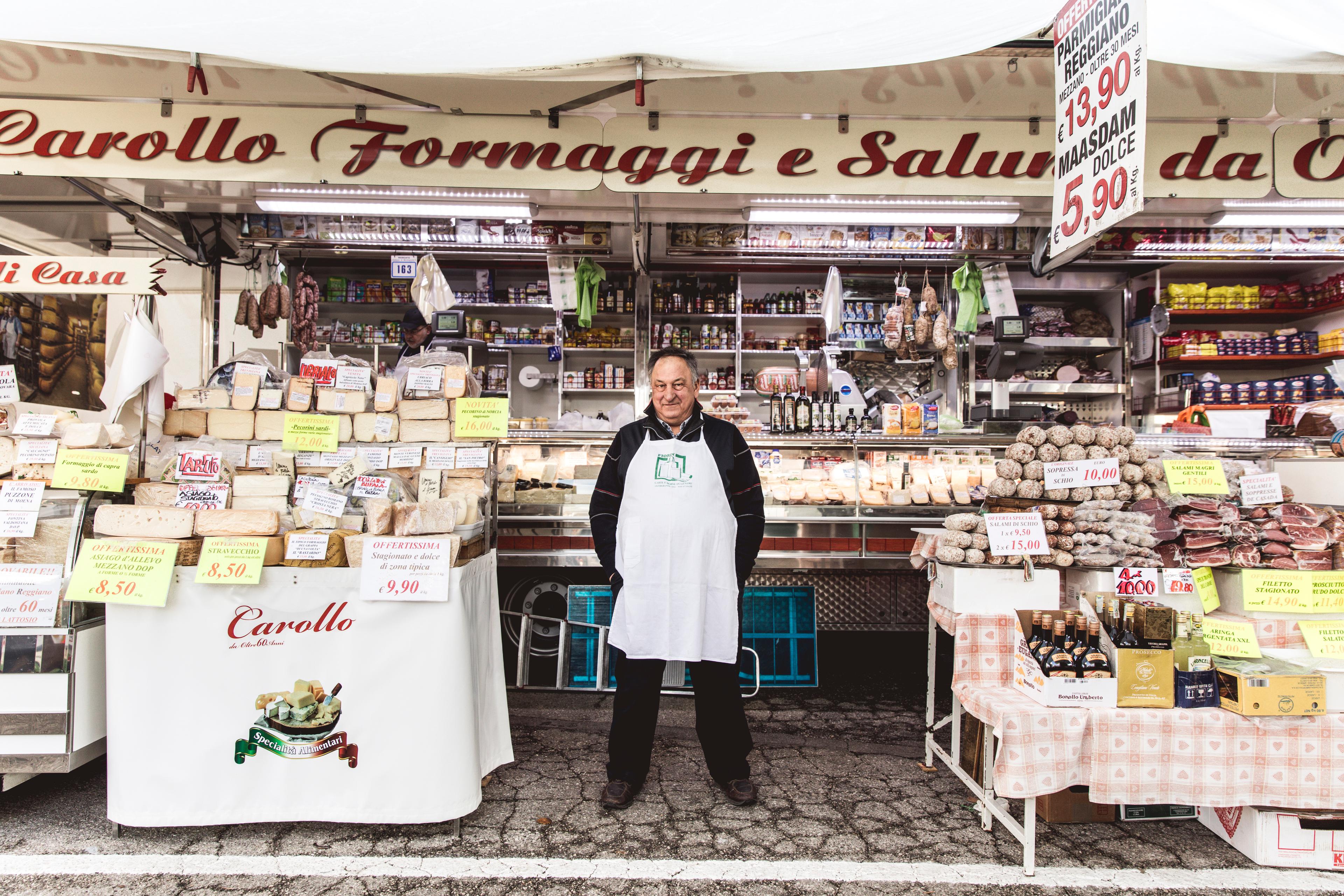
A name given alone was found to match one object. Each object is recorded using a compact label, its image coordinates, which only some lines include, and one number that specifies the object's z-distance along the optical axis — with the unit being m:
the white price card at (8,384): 2.82
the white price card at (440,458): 3.05
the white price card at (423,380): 3.04
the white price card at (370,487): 2.88
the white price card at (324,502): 2.76
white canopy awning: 2.61
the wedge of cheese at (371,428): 3.04
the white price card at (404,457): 3.04
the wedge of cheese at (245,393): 2.99
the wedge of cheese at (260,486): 2.86
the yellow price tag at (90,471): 2.72
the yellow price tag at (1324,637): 2.72
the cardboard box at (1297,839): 2.51
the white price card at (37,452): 2.74
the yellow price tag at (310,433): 2.97
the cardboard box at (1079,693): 2.55
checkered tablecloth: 2.47
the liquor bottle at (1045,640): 2.63
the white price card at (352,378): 3.03
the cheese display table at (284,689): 2.57
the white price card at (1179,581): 2.83
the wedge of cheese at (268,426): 3.01
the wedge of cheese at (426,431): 3.06
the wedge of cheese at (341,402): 3.01
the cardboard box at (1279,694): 2.48
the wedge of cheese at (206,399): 3.00
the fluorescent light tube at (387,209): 4.35
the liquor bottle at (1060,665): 2.57
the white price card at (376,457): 3.04
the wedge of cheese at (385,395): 3.04
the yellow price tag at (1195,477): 3.08
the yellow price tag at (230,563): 2.56
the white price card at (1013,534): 2.84
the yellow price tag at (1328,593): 2.79
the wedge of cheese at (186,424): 3.01
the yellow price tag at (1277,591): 2.79
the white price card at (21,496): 2.69
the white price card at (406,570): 2.59
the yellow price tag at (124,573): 2.54
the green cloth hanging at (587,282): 6.40
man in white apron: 2.94
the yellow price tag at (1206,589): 2.88
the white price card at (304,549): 2.64
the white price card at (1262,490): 3.10
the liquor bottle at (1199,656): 2.59
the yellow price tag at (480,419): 3.00
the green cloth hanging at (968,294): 6.39
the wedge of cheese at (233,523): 2.66
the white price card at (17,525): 2.69
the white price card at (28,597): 2.62
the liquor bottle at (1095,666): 2.56
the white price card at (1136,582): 2.81
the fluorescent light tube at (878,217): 4.41
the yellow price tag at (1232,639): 2.73
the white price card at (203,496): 2.75
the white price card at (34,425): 2.77
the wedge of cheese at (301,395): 3.01
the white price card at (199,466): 2.84
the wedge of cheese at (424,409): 3.04
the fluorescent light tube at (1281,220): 4.22
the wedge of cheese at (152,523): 2.65
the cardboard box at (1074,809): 2.81
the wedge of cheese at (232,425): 3.00
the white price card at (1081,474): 2.96
